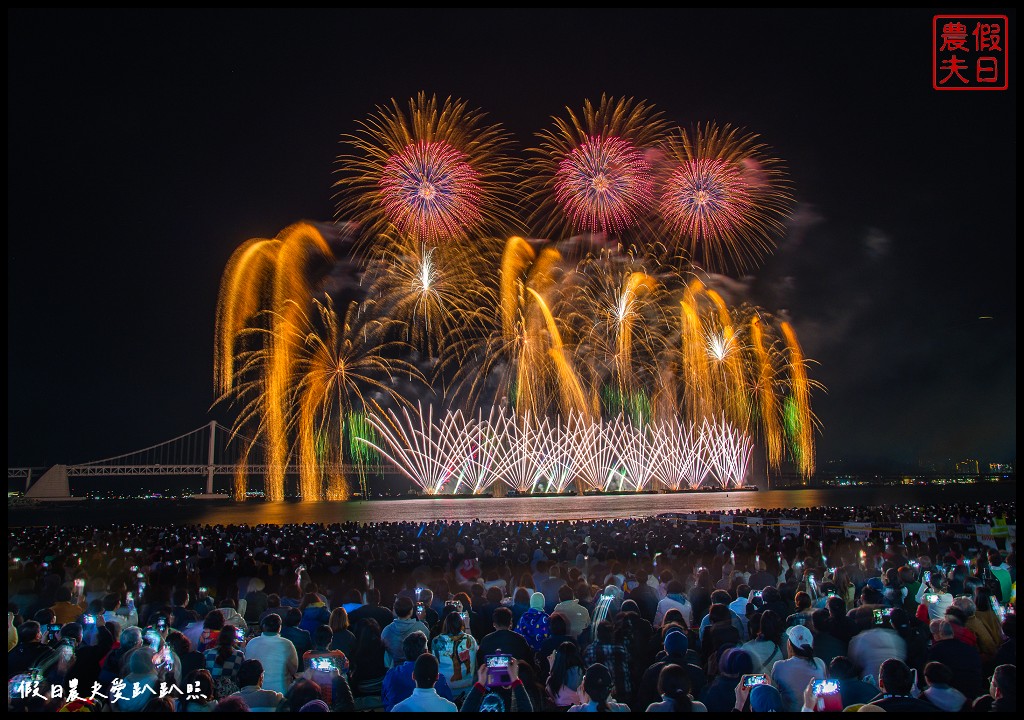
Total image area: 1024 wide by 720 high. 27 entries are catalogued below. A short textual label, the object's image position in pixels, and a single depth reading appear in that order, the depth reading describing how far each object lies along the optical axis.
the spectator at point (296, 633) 8.89
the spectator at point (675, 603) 10.48
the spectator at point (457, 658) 8.36
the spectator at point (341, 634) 8.67
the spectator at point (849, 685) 6.70
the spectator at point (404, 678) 7.27
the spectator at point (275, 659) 7.61
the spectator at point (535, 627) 9.08
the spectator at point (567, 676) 7.52
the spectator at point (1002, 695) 6.08
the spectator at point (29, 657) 7.63
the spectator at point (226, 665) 7.07
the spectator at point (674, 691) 6.04
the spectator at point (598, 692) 6.03
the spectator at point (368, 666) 8.55
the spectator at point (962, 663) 7.41
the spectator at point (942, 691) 6.25
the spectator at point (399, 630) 8.52
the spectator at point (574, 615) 9.65
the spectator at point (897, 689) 5.85
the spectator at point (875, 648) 7.94
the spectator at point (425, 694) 6.17
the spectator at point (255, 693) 6.47
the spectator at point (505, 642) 7.78
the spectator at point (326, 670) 7.43
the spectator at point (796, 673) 6.99
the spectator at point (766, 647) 7.90
